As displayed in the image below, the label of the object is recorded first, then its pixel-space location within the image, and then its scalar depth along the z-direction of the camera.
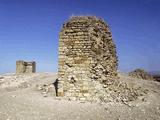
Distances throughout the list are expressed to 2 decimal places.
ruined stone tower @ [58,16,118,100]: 6.99
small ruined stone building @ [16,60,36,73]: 15.32
